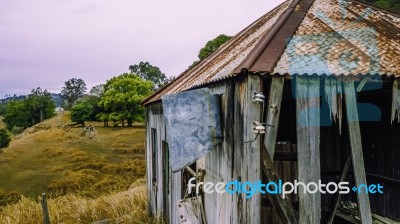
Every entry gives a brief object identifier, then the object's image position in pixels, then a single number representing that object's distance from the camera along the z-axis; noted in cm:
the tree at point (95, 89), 8178
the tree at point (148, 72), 7350
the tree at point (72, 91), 9206
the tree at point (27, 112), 6144
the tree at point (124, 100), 4441
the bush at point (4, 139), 3952
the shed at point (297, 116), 394
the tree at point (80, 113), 4832
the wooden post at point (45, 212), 1059
